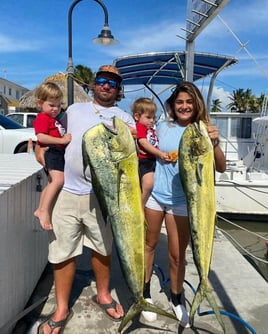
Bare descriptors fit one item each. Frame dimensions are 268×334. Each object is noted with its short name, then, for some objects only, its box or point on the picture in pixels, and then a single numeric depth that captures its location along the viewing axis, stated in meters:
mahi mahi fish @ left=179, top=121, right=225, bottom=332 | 2.23
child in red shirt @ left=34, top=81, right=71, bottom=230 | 2.73
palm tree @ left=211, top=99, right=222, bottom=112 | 66.88
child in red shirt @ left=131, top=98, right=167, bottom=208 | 2.90
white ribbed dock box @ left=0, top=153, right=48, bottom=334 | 2.48
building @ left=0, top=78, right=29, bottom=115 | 39.03
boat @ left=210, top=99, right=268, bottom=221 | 9.35
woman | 2.70
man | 2.65
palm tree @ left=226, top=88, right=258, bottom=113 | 56.88
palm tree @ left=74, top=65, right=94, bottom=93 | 39.20
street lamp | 6.59
